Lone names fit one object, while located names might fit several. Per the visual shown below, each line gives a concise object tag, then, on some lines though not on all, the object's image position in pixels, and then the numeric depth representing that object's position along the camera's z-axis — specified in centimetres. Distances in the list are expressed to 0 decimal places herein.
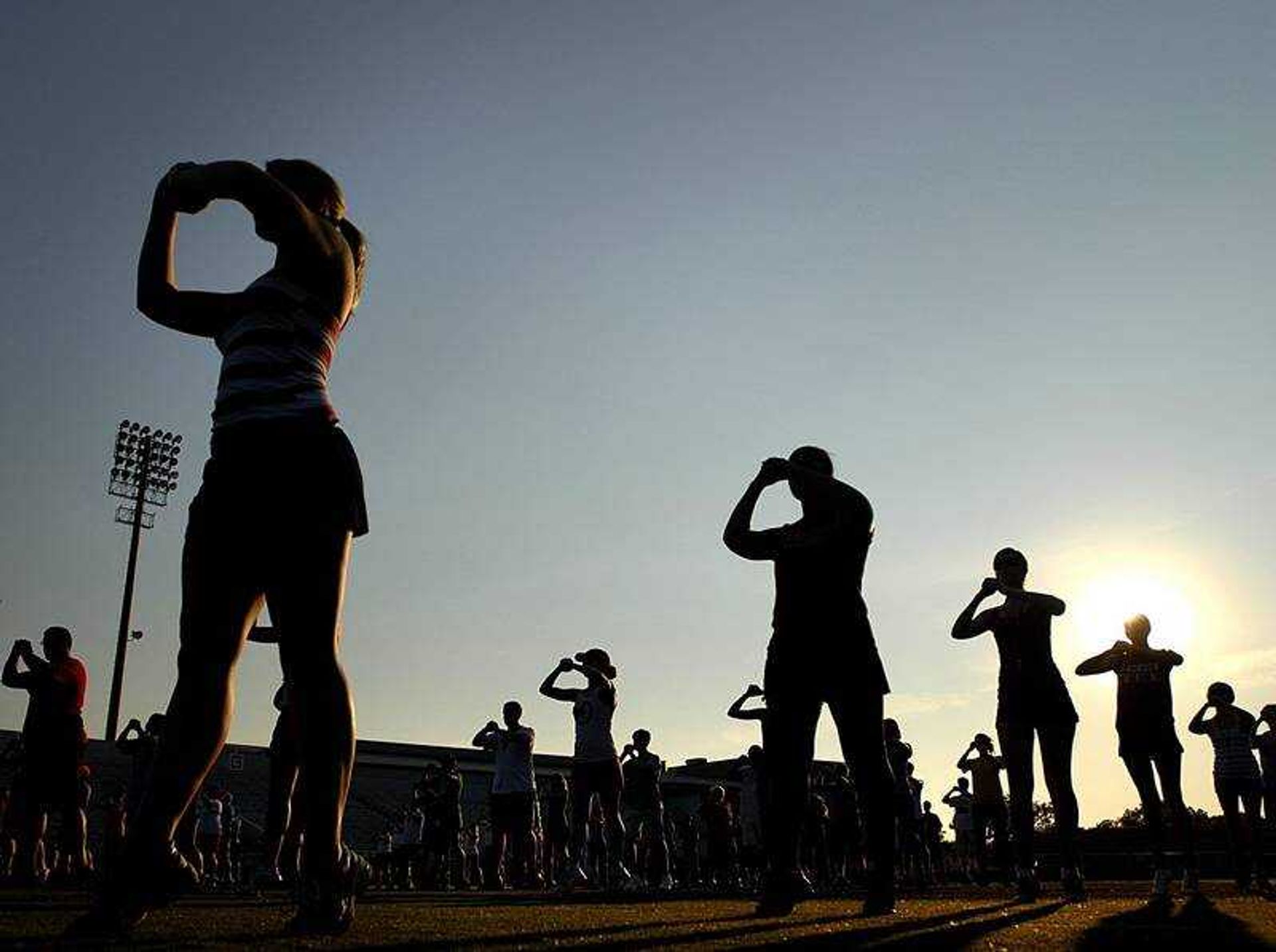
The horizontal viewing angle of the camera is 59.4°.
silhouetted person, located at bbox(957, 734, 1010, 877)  1758
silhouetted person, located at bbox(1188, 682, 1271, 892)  1137
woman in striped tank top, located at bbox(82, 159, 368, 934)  316
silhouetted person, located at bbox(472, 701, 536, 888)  1466
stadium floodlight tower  5112
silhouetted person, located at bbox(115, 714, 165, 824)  1176
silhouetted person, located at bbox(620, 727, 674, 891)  1488
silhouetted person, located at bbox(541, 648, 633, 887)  1244
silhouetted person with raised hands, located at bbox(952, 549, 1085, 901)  834
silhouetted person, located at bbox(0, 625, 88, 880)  1013
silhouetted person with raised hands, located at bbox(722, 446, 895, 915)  589
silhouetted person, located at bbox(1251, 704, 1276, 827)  1516
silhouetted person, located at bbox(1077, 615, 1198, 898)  945
